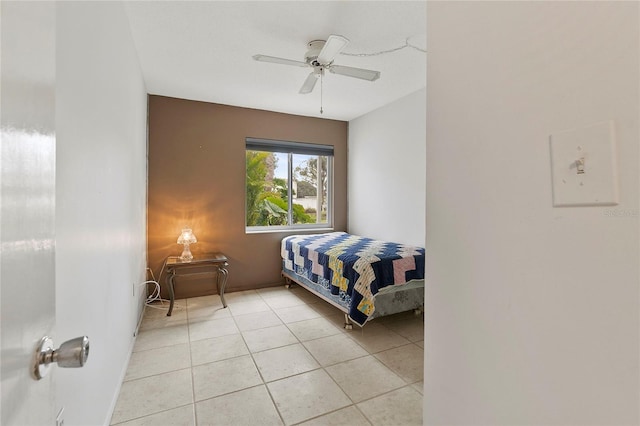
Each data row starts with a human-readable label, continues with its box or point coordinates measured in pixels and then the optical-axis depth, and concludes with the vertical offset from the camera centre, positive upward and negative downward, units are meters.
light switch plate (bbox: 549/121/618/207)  0.48 +0.08
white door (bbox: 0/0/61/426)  0.43 +0.02
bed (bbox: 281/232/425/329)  2.60 -0.59
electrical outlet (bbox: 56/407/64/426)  0.95 -0.65
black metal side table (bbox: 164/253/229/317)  3.16 -0.59
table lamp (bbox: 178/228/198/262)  3.43 -0.31
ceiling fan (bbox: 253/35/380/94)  2.19 +1.17
